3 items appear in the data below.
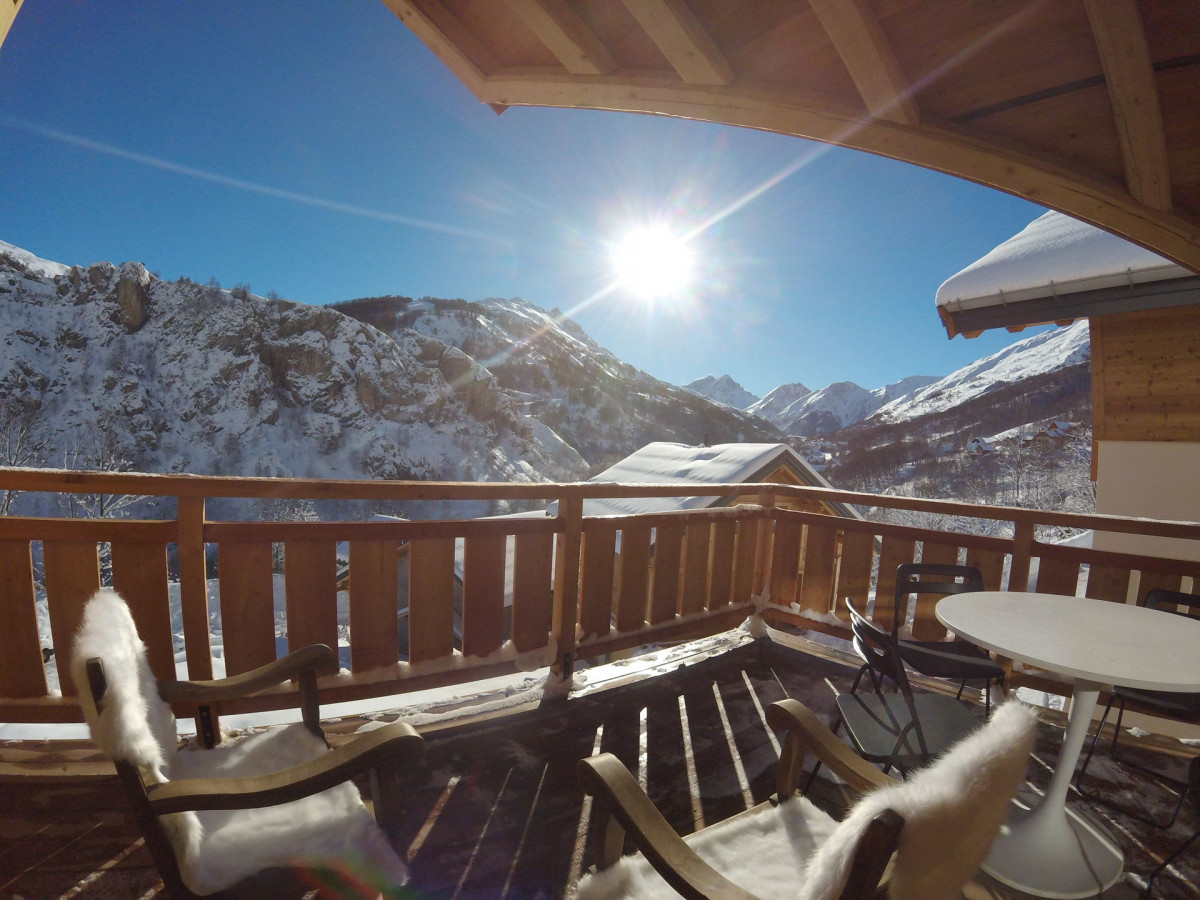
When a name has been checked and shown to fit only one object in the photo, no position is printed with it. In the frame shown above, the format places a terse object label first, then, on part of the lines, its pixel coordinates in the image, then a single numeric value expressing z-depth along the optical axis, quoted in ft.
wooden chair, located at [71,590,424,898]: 3.38
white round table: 5.41
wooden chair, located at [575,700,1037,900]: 2.18
